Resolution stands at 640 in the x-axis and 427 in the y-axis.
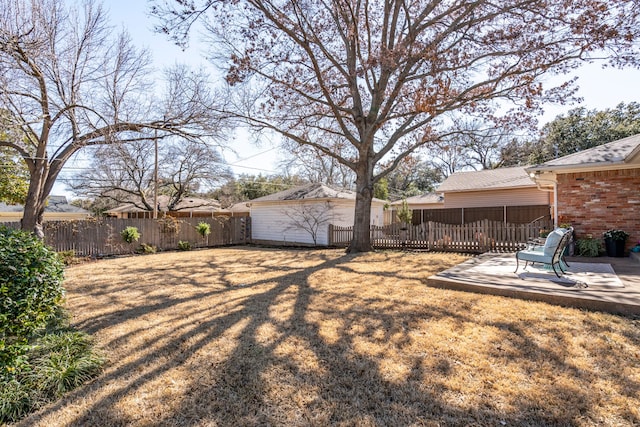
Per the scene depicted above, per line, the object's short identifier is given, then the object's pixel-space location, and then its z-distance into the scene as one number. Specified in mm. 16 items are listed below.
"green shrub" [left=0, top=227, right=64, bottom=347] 2697
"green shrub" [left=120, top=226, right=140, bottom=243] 13281
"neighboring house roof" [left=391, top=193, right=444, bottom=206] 25075
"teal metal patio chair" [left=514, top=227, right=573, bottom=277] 5555
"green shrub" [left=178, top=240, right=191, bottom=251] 15109
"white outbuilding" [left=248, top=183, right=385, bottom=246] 15805
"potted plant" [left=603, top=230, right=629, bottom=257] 8320
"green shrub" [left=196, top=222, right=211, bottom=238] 16000
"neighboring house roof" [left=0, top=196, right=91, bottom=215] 25242
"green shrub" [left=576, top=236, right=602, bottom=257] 8609
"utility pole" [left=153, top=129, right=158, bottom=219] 16797
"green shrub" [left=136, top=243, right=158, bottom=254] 13875
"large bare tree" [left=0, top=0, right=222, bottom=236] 5688
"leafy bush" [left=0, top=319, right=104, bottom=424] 2543
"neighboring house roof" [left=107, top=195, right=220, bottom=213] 24672
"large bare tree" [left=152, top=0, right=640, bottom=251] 8320
